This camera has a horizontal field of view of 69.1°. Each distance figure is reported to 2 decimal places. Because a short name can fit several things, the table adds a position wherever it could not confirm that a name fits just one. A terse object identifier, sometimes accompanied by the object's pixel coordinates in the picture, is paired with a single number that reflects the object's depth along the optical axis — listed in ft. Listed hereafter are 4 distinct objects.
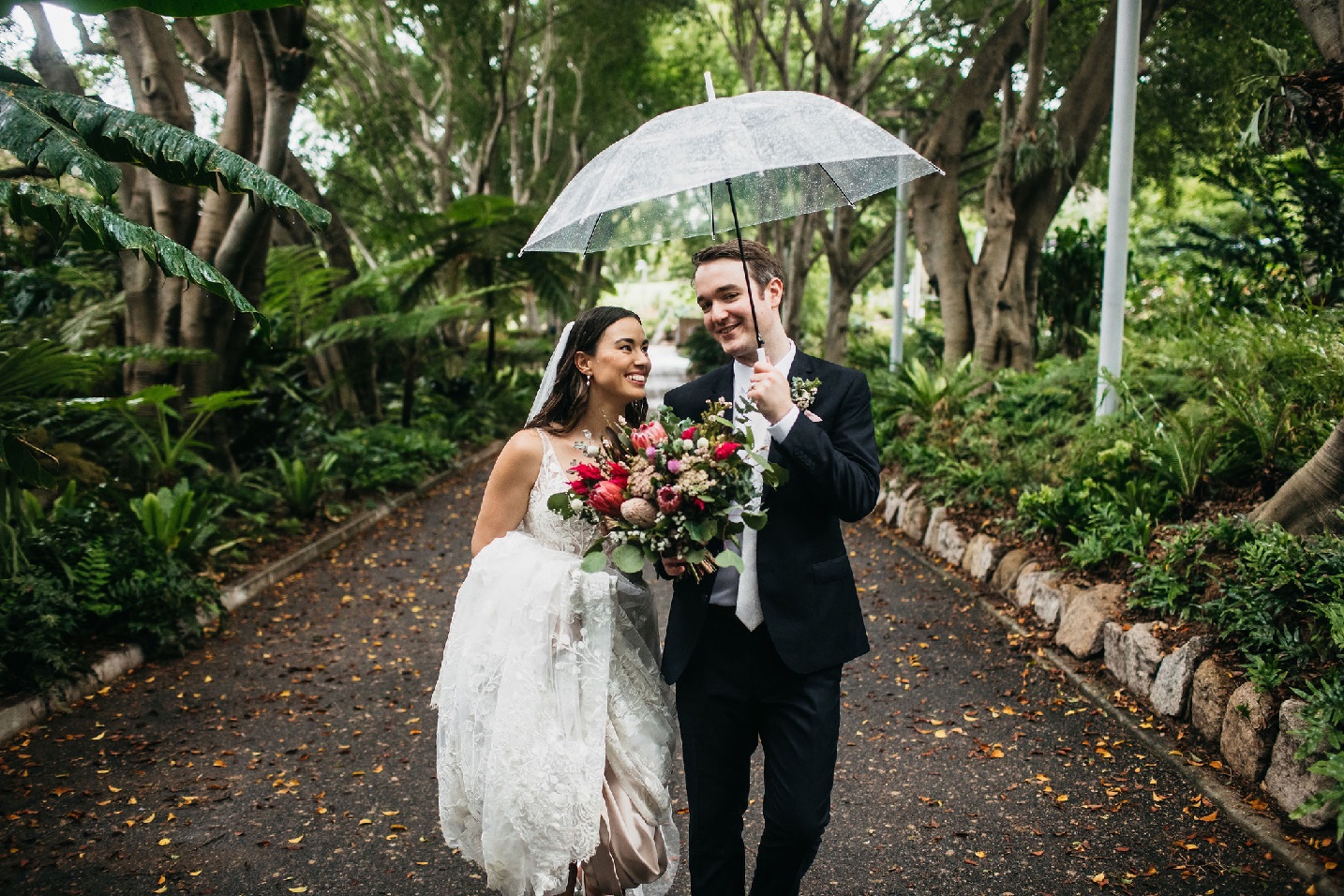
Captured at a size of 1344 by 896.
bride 9.62
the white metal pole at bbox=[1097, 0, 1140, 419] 24.20
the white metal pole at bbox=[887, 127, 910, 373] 48.55
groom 9.30
